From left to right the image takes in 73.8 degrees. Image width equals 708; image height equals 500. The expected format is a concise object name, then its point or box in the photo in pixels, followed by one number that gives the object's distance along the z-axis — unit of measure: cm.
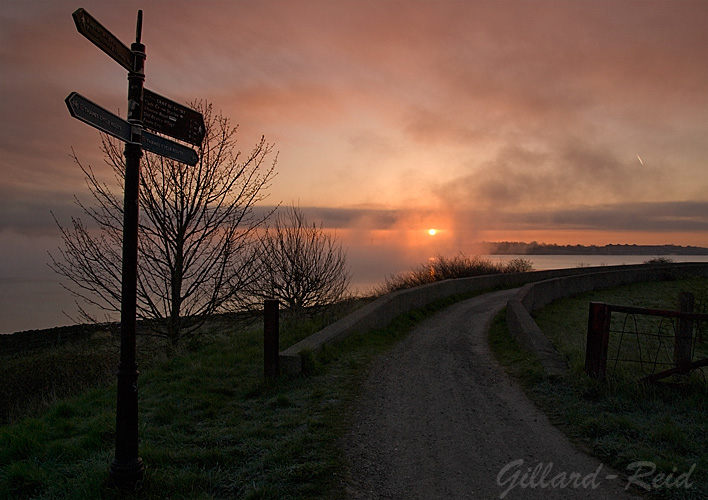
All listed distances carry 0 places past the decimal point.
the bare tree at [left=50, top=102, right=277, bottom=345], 1152
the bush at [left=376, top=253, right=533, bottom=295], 2592
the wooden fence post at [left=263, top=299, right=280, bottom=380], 731
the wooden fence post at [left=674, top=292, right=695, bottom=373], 683
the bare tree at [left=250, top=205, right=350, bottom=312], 1627
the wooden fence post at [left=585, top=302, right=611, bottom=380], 667
